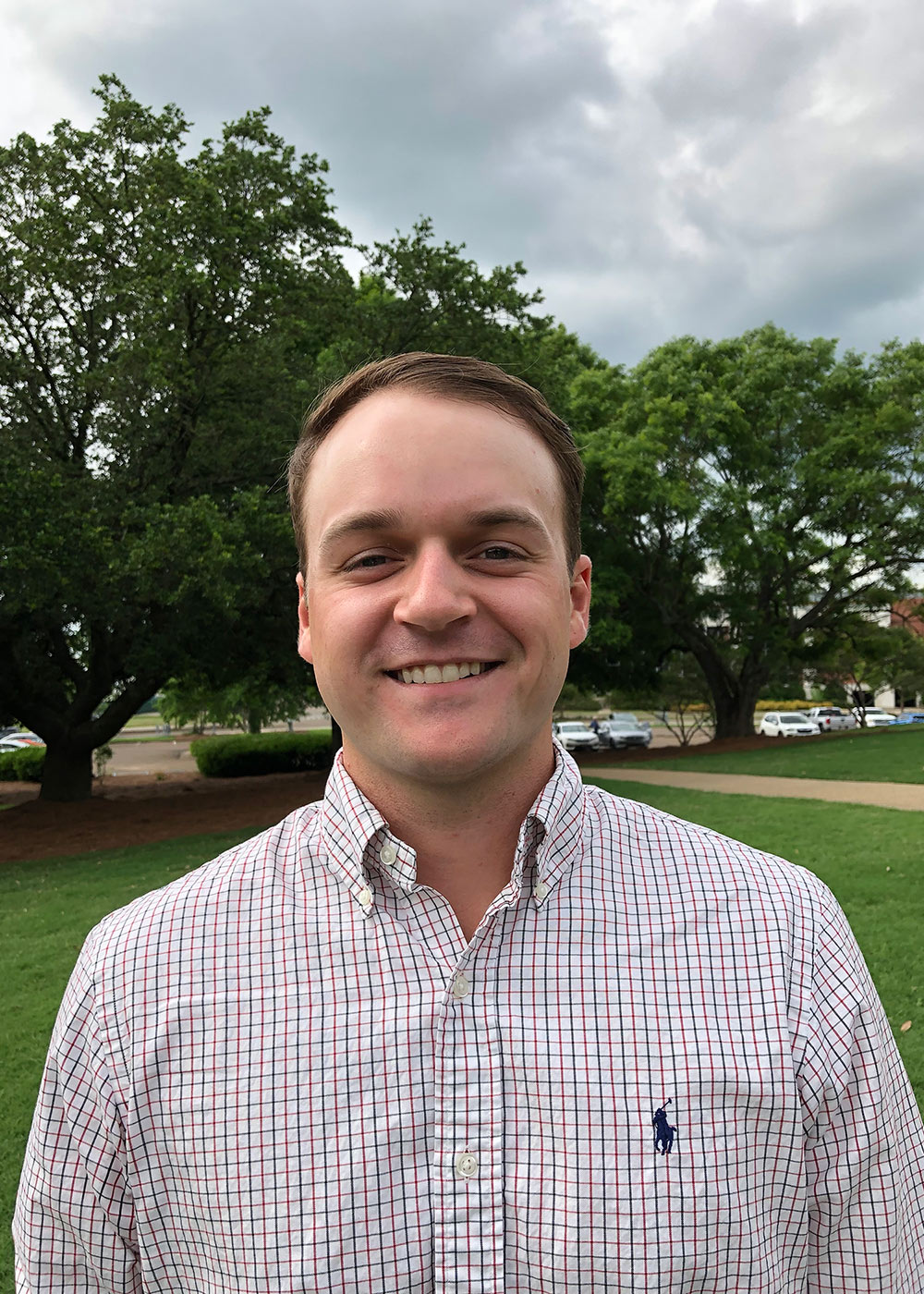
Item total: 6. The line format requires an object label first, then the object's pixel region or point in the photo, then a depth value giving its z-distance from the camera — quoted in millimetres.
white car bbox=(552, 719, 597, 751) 32062
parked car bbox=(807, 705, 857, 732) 42438
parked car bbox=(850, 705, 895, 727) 41562
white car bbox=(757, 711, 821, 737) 37406
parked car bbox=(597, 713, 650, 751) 33656
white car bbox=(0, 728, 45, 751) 43731
